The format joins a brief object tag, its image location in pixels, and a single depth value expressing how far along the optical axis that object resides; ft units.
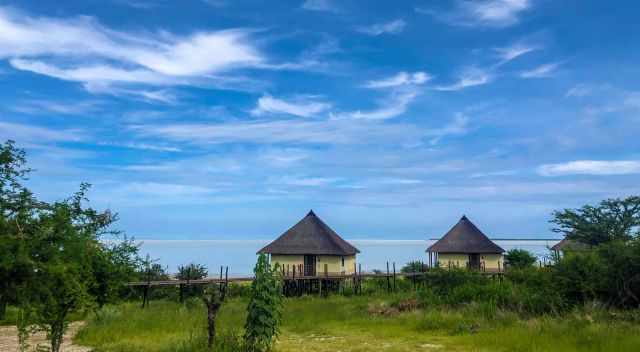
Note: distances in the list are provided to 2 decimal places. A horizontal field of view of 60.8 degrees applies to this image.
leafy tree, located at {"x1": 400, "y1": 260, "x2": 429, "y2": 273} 144.77
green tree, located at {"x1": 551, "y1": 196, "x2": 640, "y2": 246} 105.60
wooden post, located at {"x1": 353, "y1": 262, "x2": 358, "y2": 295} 113.93
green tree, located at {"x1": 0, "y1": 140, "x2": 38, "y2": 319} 28.32
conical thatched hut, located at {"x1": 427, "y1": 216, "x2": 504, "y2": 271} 138.31
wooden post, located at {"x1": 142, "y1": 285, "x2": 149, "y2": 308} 87.09
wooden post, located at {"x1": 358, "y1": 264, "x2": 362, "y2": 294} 117.70
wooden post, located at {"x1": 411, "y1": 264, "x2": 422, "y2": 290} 128.19
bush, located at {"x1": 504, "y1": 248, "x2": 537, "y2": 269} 150.61
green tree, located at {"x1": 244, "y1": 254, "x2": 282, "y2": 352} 38.04
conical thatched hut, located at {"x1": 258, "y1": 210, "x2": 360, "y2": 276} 122.11
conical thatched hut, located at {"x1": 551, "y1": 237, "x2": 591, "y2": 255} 118.21
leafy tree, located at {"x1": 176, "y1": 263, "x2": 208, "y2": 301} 105.92
